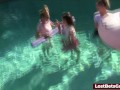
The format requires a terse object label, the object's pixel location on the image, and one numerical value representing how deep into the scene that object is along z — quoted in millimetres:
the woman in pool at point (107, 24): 5008
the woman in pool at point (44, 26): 6464
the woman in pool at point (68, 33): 6111
